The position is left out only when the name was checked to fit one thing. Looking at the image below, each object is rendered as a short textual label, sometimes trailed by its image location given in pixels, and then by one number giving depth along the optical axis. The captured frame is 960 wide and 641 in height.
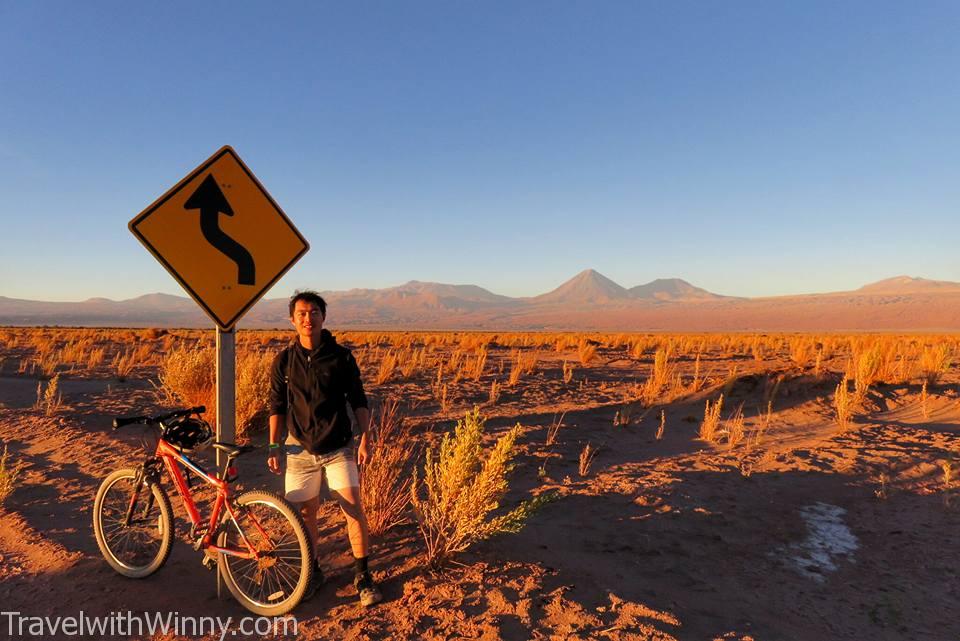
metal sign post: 3.45
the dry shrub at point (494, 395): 10.97
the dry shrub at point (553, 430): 7.61
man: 3.35
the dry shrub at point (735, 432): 7.79
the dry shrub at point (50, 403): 8.78
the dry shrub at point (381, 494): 4.21
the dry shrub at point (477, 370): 14.54
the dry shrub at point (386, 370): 13.46
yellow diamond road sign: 3.29
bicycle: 3.14
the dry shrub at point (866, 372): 10.94
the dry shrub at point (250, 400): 7.78
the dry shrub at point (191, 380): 8.65
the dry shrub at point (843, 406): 8.84
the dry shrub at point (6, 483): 4.93
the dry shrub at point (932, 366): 12.08
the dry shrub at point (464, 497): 3.65
